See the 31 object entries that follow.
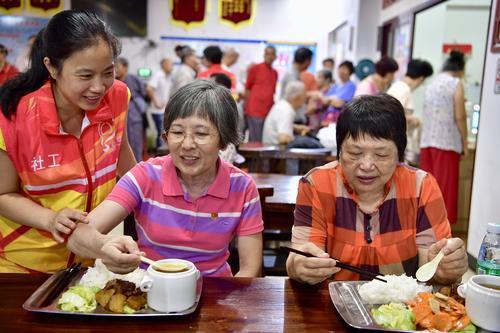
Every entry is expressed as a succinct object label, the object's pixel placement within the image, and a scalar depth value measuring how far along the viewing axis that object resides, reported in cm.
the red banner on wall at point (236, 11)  920
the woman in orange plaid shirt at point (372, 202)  135
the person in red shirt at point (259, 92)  668
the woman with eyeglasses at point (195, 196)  137
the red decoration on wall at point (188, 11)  905
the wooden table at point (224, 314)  102
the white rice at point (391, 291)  115
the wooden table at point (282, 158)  373
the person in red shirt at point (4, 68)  520
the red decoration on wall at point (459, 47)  648
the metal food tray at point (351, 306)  104
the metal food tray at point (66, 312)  104
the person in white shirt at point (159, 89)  802
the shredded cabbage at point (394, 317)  105
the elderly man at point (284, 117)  448
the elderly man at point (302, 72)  648
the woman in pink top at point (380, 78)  526
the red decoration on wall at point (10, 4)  868
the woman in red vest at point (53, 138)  137
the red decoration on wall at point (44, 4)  873
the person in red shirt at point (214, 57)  578
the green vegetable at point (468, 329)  103
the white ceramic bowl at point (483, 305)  100
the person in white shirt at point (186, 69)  668
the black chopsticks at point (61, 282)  111
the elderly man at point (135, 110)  607
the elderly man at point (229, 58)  693
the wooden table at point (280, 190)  228
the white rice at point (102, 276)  117
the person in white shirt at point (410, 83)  462
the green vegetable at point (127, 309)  106
